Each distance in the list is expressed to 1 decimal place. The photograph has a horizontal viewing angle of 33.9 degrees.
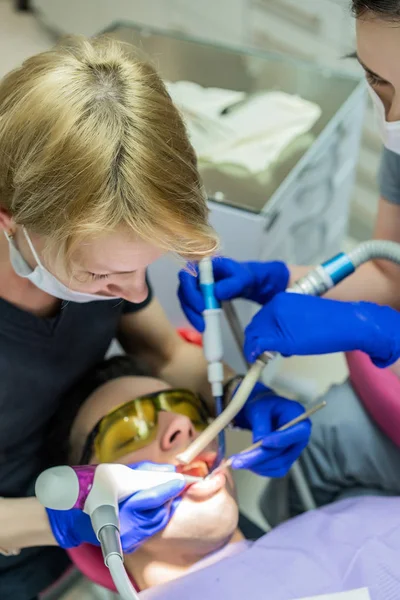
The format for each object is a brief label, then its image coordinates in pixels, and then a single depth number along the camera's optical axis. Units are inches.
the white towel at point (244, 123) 65.3
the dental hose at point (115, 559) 33.7
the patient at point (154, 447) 43.1
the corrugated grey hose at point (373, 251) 46.3
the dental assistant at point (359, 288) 37.4
